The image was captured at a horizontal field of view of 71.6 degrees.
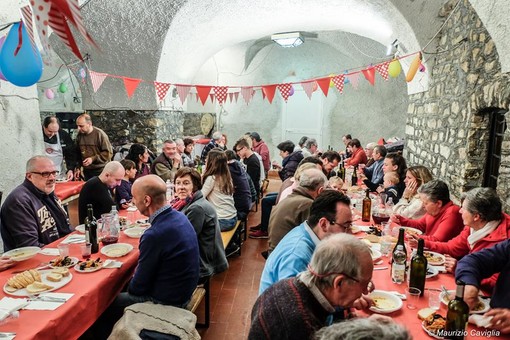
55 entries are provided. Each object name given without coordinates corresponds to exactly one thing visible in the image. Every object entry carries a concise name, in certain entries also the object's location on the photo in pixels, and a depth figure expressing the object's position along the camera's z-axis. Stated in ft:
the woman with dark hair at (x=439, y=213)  10.07
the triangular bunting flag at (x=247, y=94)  29.30
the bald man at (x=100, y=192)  11.78
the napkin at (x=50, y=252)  8.96
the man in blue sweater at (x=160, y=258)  7.79
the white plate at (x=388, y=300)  6.36
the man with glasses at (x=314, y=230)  6.38
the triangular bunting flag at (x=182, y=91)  24.84
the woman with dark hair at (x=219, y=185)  14.60
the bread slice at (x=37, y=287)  6.91
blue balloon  10.35
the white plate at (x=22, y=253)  8.17
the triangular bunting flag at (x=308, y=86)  23.82
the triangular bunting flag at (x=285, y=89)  23.21
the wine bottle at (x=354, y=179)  19.45
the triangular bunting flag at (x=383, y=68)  18.54
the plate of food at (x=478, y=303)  6.40
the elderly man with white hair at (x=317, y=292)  4.51
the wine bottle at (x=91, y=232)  9.04
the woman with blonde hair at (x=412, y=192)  12.14
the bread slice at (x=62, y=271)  7.57
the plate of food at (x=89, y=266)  7.98
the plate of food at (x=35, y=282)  6.96
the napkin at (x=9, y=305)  6.01
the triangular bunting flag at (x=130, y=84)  21.20
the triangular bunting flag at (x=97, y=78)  21.33
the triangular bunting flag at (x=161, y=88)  22.40
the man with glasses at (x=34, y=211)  9.27
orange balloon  15.50
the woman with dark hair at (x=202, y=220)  10.34
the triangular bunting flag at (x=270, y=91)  23.30
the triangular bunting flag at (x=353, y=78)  23.64
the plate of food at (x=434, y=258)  8.54
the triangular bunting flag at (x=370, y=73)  19.04
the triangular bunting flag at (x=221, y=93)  25.98
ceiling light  27.63
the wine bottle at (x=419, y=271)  7.06
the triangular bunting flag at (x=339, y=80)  21.04
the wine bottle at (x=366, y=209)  12.49
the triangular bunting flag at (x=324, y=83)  21.48
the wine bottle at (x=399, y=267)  7.56
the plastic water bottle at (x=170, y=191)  14.60
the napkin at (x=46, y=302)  6.46
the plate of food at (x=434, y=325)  5.71
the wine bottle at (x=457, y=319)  5.60
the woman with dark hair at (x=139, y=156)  17.03
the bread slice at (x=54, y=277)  7.36
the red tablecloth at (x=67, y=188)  15.12
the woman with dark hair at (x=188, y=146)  24.20
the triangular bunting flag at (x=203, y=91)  23.35
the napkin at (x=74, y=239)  9.80
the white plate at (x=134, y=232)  10.46
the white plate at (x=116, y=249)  8.96
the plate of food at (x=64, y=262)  8.15
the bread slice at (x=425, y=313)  6.22
